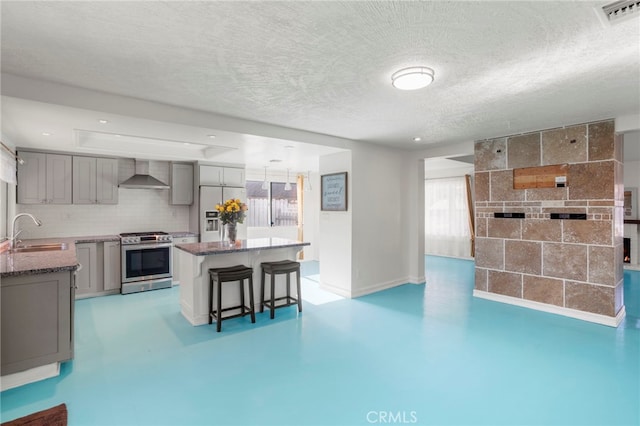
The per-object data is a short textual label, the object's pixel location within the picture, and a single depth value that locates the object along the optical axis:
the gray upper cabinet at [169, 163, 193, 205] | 6.16
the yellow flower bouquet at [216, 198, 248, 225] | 4.39
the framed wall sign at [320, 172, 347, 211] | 5.16
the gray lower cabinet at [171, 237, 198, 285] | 5.82
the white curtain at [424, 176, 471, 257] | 8.90
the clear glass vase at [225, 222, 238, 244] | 4.48
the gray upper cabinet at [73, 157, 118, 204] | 5.27
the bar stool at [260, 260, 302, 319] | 4.20
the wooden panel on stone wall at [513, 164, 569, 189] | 4.28
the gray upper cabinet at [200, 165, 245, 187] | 6.19
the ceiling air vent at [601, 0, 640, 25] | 1.71
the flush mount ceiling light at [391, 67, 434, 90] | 2.47
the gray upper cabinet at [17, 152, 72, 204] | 4.84
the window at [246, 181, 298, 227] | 8.12
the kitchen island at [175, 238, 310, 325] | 3.96
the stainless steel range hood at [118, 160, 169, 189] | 5.52
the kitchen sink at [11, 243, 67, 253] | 4.00
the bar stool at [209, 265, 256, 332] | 3.77
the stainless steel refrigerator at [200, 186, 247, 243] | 6.12
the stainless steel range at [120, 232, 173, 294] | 5.27
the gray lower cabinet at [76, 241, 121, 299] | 5.02
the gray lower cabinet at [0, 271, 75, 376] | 2.57
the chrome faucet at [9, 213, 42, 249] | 4.01
